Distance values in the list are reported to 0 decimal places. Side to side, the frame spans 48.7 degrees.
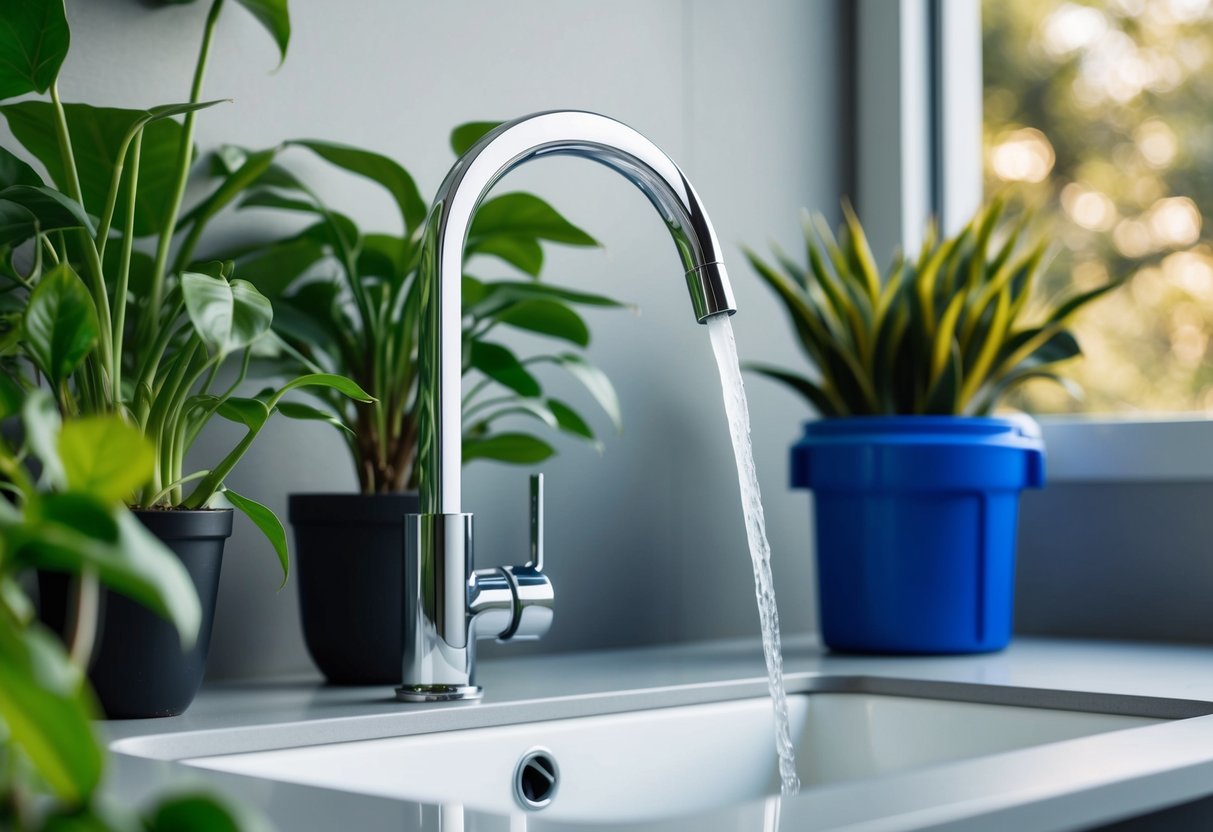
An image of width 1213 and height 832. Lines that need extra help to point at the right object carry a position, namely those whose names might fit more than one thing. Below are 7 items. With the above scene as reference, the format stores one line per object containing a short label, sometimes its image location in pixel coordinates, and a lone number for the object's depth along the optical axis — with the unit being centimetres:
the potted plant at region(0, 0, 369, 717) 70
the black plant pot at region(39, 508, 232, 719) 70
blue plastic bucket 108
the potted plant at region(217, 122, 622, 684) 86
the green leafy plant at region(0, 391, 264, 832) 24
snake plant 112
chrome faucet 77
